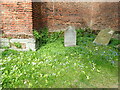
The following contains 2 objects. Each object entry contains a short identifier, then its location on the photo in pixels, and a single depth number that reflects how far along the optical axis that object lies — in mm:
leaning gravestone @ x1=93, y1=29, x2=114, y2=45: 5933
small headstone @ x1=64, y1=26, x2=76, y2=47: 5355
